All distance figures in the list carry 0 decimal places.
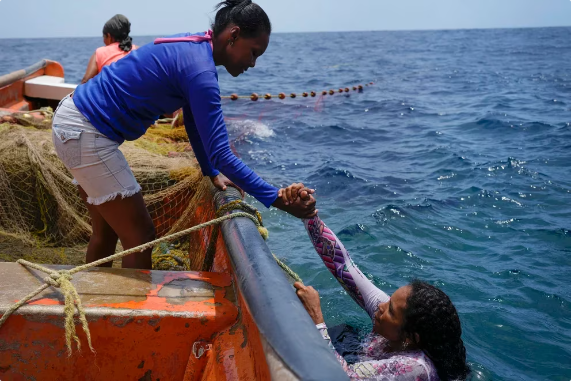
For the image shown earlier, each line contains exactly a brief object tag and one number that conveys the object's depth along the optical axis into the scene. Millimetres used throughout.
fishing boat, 2129
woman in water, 2441
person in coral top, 5625
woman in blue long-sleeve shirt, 2422
